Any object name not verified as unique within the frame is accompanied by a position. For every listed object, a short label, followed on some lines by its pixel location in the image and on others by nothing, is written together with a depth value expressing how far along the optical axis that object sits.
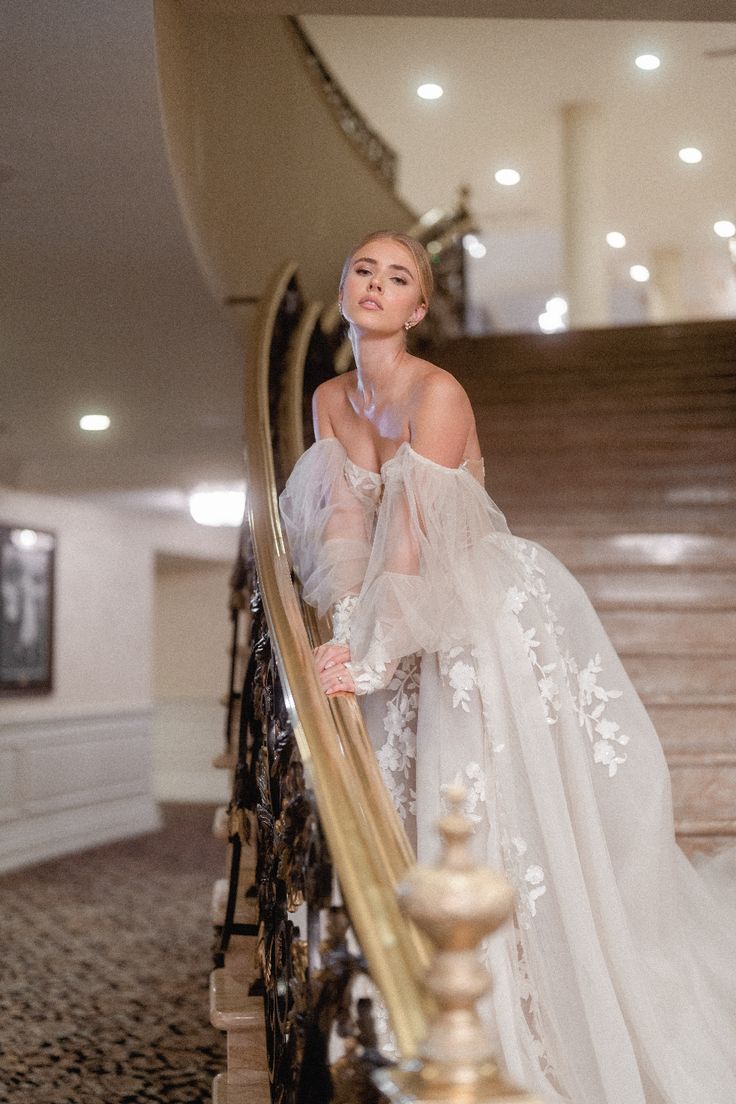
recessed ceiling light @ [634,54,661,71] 10.13
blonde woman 2.29
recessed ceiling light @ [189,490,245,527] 8.23
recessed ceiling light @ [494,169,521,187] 12.93
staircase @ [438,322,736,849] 4.06
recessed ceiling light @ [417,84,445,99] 10.62
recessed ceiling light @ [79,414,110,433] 7.51
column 11.41
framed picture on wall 9.62
